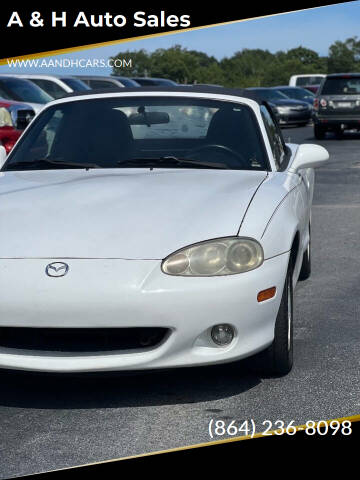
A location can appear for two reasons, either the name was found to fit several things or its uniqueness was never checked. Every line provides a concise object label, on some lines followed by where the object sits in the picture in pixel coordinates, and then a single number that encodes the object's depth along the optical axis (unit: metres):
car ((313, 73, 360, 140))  23.83
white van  46.34
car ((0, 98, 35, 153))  7.79
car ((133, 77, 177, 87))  25.51
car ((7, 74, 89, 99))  20.56
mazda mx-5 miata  4.07
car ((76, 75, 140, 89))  24.64
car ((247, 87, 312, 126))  28.80
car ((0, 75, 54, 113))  16.62
